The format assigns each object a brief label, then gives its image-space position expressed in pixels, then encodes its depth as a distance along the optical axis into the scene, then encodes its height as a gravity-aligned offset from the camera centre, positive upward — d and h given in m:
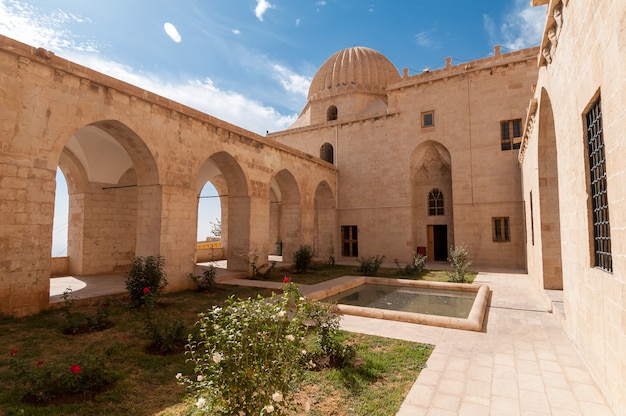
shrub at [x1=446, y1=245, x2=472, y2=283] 10.23 -1.17
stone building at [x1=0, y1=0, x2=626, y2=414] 3.64 +1.73
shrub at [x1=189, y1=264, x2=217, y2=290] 9.24 -1.36
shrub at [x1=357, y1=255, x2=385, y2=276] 12.49 -1.37
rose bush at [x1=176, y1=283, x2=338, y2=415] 2.20 -0.92
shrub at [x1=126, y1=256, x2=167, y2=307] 7.29 -1.04
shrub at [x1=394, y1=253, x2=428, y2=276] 12.33 -1.39
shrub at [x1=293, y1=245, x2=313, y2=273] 13.23 -1.12
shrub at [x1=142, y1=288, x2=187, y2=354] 4.61 -1.48
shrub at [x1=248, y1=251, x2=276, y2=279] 11.58 -1.29
